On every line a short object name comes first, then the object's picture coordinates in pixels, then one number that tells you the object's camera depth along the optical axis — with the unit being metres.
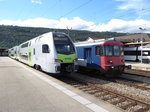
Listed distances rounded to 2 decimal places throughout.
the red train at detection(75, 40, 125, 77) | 8.23
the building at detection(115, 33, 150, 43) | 38.28
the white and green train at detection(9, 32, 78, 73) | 7.57
